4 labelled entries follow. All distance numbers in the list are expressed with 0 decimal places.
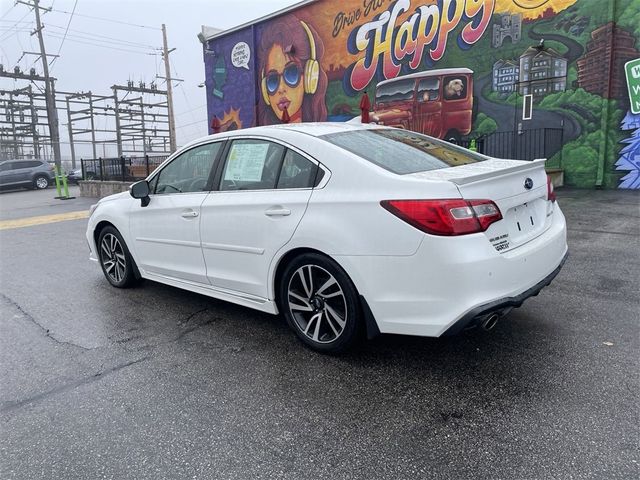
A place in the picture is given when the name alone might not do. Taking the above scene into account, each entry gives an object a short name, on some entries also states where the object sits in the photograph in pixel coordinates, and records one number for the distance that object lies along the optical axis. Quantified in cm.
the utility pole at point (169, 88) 3601
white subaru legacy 271
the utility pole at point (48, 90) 3231
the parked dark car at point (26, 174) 2483
